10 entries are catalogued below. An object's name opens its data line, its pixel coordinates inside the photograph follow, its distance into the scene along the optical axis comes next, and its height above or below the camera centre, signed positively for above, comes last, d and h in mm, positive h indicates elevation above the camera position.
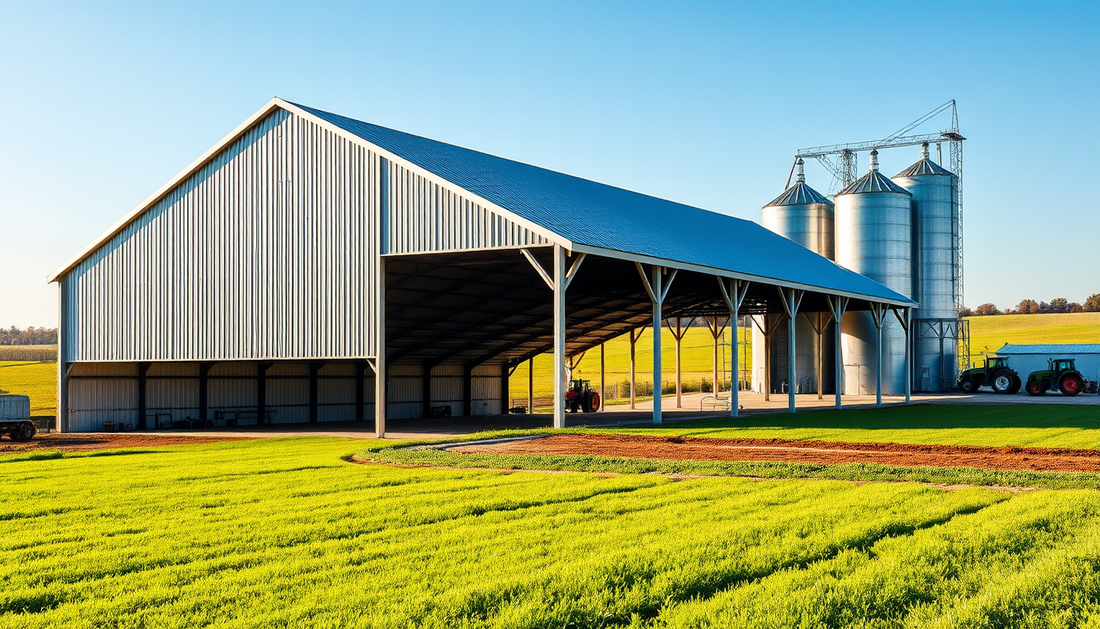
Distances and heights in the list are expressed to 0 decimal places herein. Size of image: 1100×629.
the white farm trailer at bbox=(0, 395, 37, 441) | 38250 -2456
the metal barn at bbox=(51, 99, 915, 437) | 32219 +3036
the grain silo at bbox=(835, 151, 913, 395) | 63094 +6189
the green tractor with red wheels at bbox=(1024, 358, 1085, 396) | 60219 -2134
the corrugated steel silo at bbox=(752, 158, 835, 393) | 68688 +8739
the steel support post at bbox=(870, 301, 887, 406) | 52375 +1513
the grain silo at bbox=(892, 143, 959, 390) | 67250 +5087
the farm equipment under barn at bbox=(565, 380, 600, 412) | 53094 -2693
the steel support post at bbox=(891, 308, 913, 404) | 57688 +1264
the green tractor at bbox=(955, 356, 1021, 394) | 63281 -2095
